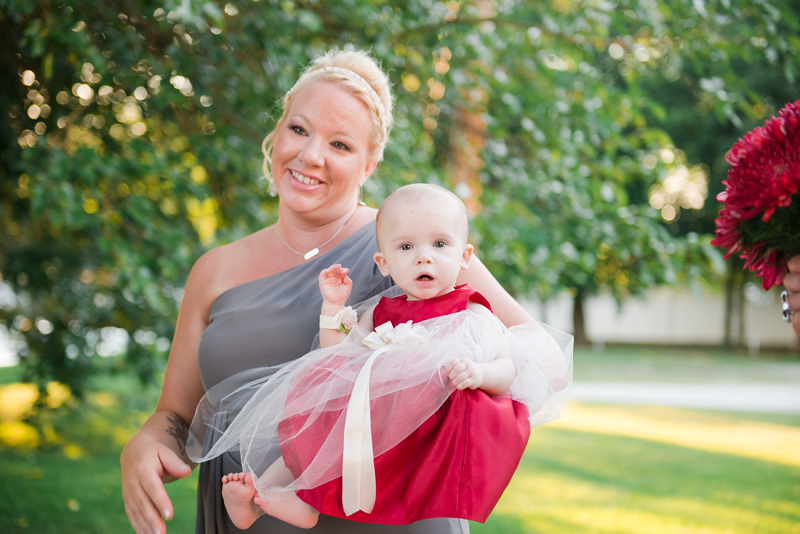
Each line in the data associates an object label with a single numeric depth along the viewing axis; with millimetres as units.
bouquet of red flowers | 1522
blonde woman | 1868
